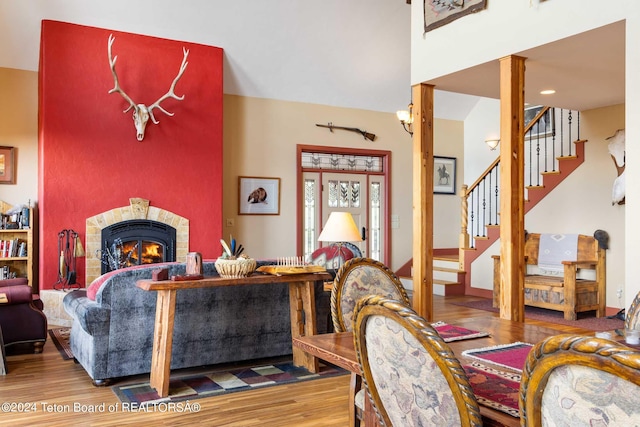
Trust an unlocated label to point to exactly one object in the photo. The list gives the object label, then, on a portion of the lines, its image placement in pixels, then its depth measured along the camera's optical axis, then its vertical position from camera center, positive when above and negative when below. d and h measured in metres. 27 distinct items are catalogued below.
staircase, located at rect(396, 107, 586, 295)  7.98 +0.46
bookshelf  6.98 -0.39
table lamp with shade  4.75 -0.11
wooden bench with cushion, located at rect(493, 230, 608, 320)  7.03 -0.86
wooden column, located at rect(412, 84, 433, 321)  5.26 +0.11
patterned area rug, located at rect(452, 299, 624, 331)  6.55 -1.23
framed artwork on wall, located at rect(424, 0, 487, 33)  4.77 +1.76
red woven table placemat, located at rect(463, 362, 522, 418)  1.62 -0.52
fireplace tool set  6.90 -0.47
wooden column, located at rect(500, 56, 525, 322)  4.53 +0.26
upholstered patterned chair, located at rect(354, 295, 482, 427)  1.44 -0.41
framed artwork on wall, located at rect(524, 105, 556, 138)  8.59 +1.39
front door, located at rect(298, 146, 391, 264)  9.30 +0.42
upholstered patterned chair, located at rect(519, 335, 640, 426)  0.98 -0.30
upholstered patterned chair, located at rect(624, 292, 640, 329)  2.49 -0.43
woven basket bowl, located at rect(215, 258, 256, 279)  4.22 -0.36
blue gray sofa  4.15 -0.81
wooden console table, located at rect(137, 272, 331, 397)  3.94 -0.61
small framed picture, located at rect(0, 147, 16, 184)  7.24 +0.65
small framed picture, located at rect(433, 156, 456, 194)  10.47 +0.76
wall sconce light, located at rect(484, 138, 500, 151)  9.38 +1.21
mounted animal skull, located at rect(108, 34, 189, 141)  7.17 +1.37
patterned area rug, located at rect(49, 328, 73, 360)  5.18 -1.22
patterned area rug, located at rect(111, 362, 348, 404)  3.99 -1.22
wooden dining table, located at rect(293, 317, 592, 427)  2.05 -0.53
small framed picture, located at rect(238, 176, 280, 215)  8.63 +0.33
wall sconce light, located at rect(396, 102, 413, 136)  7.73 +1.35
